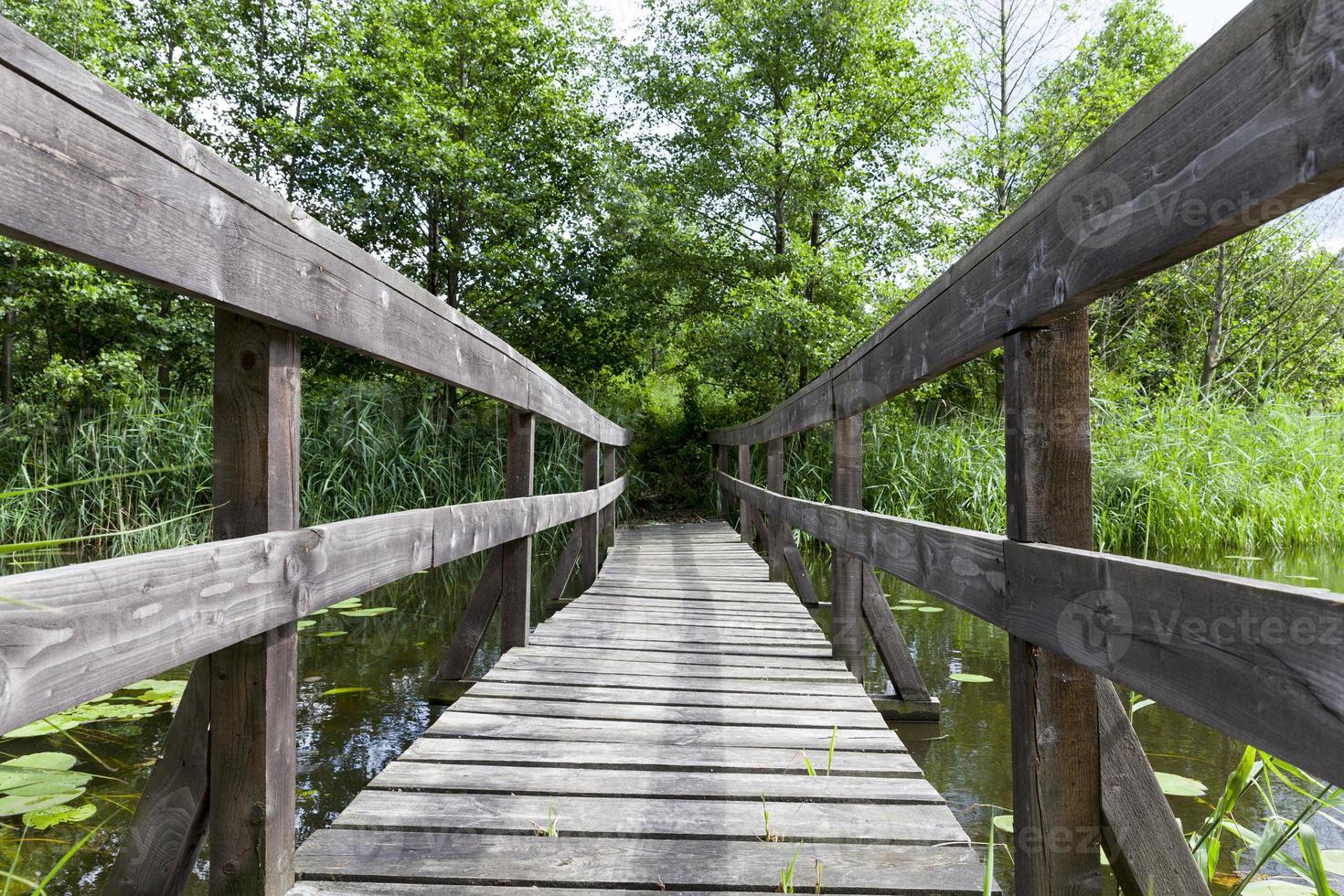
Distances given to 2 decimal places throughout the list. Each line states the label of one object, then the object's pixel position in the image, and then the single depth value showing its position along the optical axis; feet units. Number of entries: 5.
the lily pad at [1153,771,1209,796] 7.21
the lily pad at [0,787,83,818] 6.45
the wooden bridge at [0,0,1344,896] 2.44
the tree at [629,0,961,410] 30.96
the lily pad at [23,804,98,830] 6.51
